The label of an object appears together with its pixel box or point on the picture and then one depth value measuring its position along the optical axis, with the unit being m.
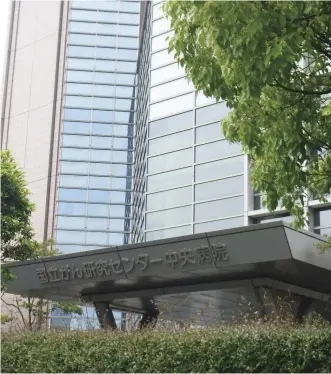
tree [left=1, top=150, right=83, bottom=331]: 16.62
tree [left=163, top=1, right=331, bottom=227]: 7.74
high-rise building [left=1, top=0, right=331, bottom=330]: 46.53
